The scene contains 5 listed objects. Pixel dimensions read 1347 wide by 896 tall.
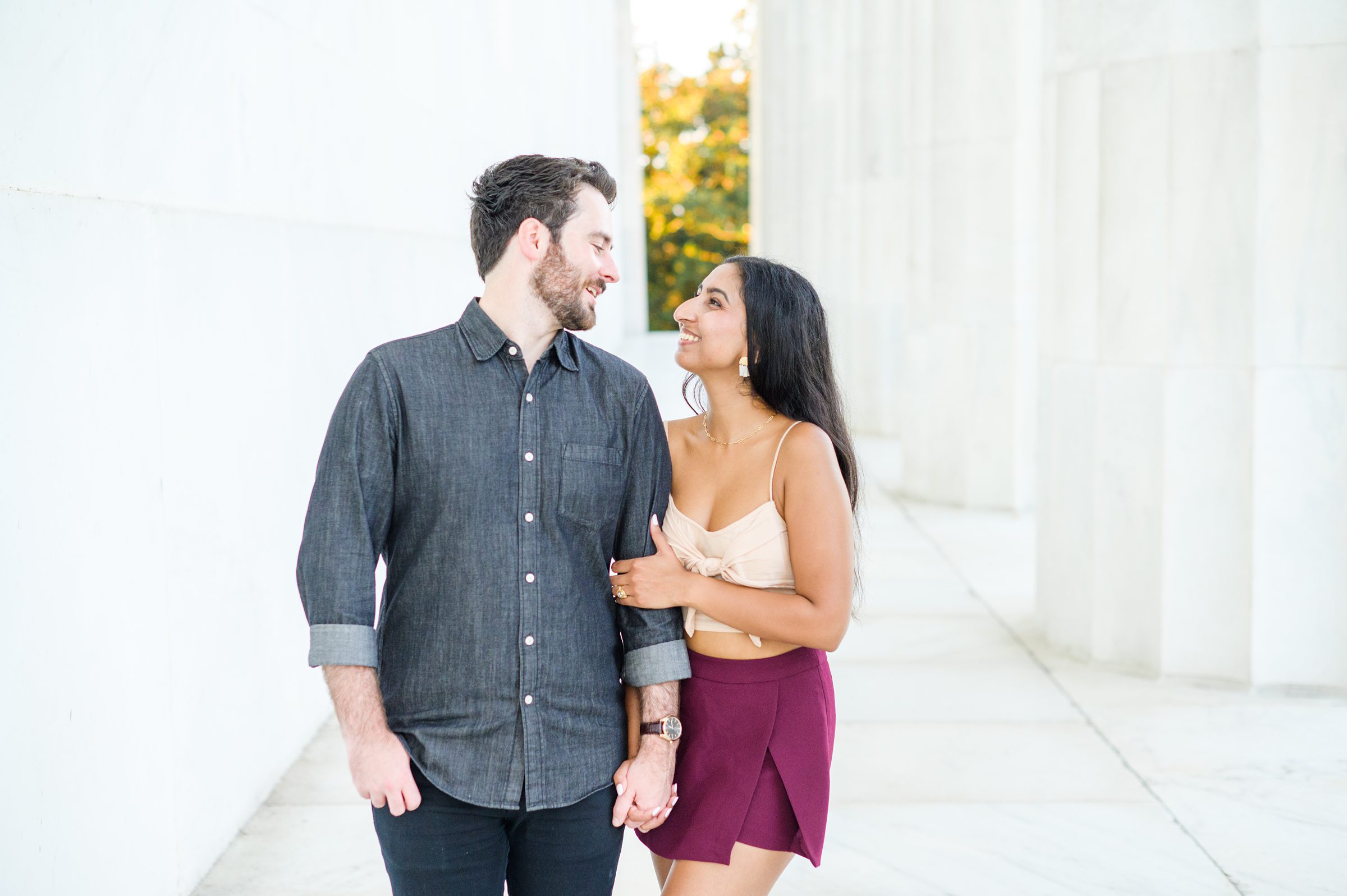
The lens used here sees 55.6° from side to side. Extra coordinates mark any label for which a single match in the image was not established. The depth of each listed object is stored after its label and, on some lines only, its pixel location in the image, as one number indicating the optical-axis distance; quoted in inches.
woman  121.7
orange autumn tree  2158.0
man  99.8
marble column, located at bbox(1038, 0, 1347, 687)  259.4
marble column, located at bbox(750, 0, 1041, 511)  483.2
